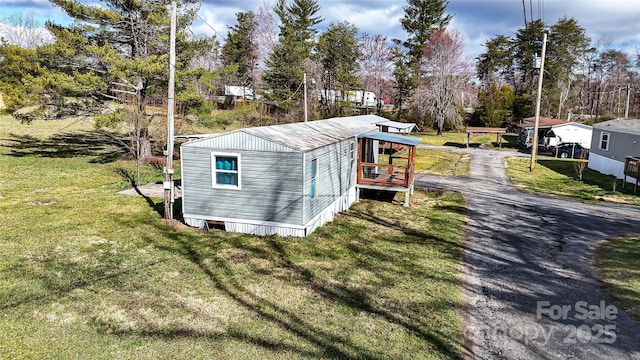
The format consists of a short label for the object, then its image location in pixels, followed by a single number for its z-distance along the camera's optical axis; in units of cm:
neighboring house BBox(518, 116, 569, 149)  3448
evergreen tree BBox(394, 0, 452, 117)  4581
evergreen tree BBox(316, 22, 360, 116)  4381
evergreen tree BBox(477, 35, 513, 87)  5082
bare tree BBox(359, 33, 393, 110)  4878
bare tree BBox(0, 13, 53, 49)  5466
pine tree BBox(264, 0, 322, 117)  3966
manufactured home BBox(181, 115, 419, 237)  1104
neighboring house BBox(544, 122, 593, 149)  3095
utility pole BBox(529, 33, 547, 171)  2256
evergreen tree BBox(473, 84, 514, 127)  4488
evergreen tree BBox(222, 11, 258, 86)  4769
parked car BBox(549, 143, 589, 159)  3080
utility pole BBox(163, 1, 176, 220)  1136
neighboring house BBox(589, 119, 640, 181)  2113
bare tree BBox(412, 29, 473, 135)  4034
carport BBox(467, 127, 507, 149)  3581
